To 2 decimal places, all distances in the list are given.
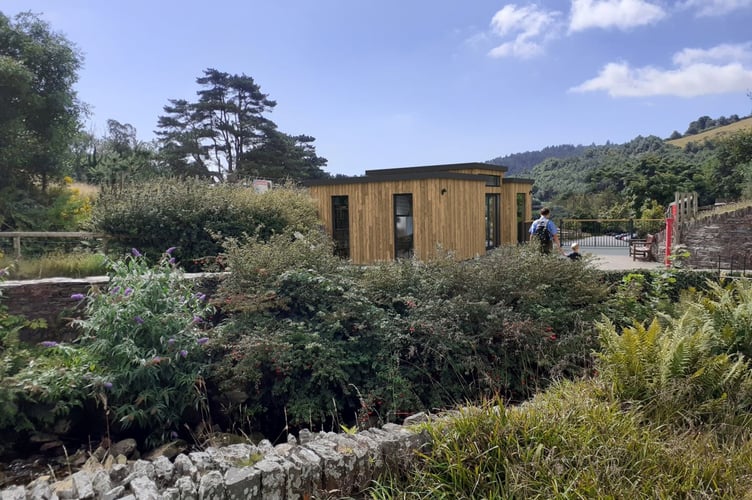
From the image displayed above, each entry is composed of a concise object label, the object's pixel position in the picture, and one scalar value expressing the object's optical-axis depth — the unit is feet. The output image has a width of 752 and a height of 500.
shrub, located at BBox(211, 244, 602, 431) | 12.85
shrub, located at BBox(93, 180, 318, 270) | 26.23
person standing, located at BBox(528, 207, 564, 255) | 28.22
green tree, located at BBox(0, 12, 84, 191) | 43.09
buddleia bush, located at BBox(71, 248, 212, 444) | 12.63
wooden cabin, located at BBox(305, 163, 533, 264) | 37.60
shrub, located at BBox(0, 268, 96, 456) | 12.35
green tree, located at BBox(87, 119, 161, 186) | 64.23
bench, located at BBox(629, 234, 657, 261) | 46.80
